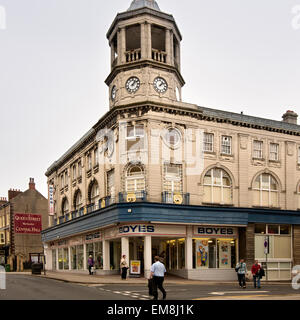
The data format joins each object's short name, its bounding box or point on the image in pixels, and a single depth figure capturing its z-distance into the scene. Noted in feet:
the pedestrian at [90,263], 118.54
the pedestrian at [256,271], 87.15
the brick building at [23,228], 214.90
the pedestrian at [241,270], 88.28
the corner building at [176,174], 108.27
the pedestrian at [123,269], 99.73
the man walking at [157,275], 58.34
